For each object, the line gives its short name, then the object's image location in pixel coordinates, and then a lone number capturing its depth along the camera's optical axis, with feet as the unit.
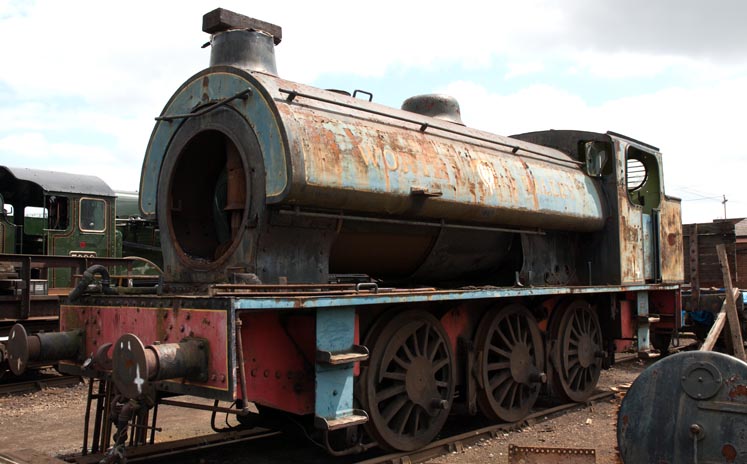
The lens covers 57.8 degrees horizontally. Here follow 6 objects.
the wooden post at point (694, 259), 41.05
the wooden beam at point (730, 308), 25.93
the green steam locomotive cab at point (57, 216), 38.45
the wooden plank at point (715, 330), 23.57
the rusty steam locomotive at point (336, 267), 14.67
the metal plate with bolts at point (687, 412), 10.85
